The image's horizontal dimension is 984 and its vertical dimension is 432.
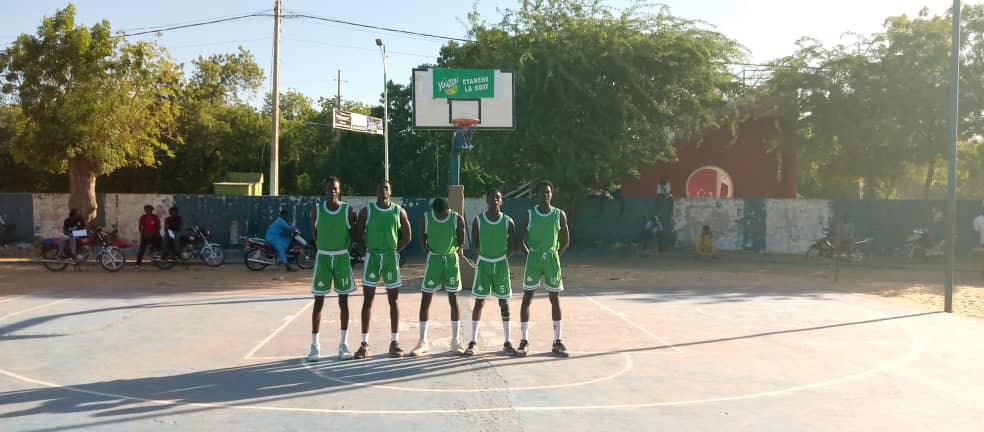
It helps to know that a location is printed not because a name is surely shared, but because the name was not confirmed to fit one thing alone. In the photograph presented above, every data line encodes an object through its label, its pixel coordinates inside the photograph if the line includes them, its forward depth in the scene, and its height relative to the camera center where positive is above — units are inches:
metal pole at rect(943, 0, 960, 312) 522.3 +30.4
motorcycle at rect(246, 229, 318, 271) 719.1 -50.6
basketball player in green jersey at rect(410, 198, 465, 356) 344.8 -26.0
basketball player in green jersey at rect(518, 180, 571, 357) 345.7 -22.9
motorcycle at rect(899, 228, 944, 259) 885.2 -47.1
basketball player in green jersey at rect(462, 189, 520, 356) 345.4 -26.1
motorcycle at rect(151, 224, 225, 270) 723.4 -52.2
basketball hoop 622.2 +58.6
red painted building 1178.6 +50.1
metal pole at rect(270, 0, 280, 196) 942.4 +79.9
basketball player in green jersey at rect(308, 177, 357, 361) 332.2 -22.2
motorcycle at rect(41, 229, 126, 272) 702.5 -53.6
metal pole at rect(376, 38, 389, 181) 1282.4 +136.1
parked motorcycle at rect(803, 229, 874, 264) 850.1 -49.7
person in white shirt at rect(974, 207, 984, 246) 818.3 -20.2
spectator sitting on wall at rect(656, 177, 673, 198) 1031.6 +23.6
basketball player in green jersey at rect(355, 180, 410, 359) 335.9 -22.7
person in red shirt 706.2 -27.7
